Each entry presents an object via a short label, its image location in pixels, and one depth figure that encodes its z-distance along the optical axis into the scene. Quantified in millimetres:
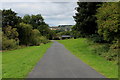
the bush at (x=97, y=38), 25536
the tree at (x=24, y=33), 42375
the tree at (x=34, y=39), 48062
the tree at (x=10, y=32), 33500
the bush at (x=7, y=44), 28412
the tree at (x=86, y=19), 25922
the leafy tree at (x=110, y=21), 13820
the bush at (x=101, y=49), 19245
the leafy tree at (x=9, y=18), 37781
